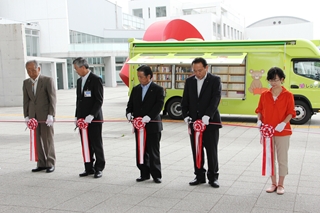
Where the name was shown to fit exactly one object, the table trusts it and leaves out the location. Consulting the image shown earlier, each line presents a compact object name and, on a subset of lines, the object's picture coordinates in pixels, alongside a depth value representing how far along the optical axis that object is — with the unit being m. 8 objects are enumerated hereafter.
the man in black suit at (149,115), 5.37
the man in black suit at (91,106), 5.67
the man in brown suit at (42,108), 6.08
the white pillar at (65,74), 40.25
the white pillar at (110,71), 42.69
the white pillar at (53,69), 37.82
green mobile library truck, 11.96
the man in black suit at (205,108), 5.05
